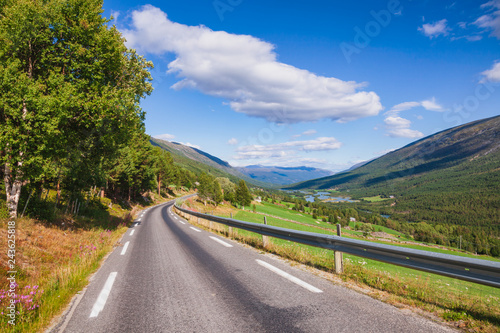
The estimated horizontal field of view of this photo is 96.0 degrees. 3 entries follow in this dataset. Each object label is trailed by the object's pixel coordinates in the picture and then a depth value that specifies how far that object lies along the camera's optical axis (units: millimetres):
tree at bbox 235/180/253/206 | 83125
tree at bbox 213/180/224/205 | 61812
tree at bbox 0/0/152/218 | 7805
